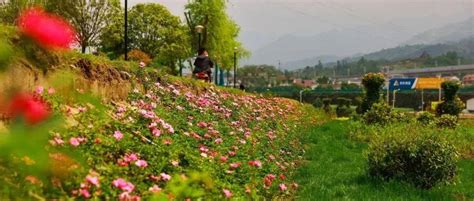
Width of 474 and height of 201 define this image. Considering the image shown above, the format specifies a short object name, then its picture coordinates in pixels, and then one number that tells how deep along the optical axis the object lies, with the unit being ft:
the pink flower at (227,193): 12.53
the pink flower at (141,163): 11.89
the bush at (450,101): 79.56
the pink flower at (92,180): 9.57
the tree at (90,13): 119.85
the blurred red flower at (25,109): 3.87
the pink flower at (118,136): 13.43
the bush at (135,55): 100.63
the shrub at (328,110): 118.15
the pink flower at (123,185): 9.74
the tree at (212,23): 133.28
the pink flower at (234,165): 17.12
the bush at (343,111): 118.15
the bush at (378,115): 63.77
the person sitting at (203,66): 55.96
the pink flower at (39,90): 12.36
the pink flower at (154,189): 10.32
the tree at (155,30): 141.78
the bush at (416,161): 26.09
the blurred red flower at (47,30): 3.76
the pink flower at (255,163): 18.00
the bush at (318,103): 160.09
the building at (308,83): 514.68
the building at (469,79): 486.79
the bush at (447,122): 63.16
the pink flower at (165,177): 11.92
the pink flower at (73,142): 10.12
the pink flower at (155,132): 16.40
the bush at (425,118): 64.33
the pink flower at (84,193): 9.45
